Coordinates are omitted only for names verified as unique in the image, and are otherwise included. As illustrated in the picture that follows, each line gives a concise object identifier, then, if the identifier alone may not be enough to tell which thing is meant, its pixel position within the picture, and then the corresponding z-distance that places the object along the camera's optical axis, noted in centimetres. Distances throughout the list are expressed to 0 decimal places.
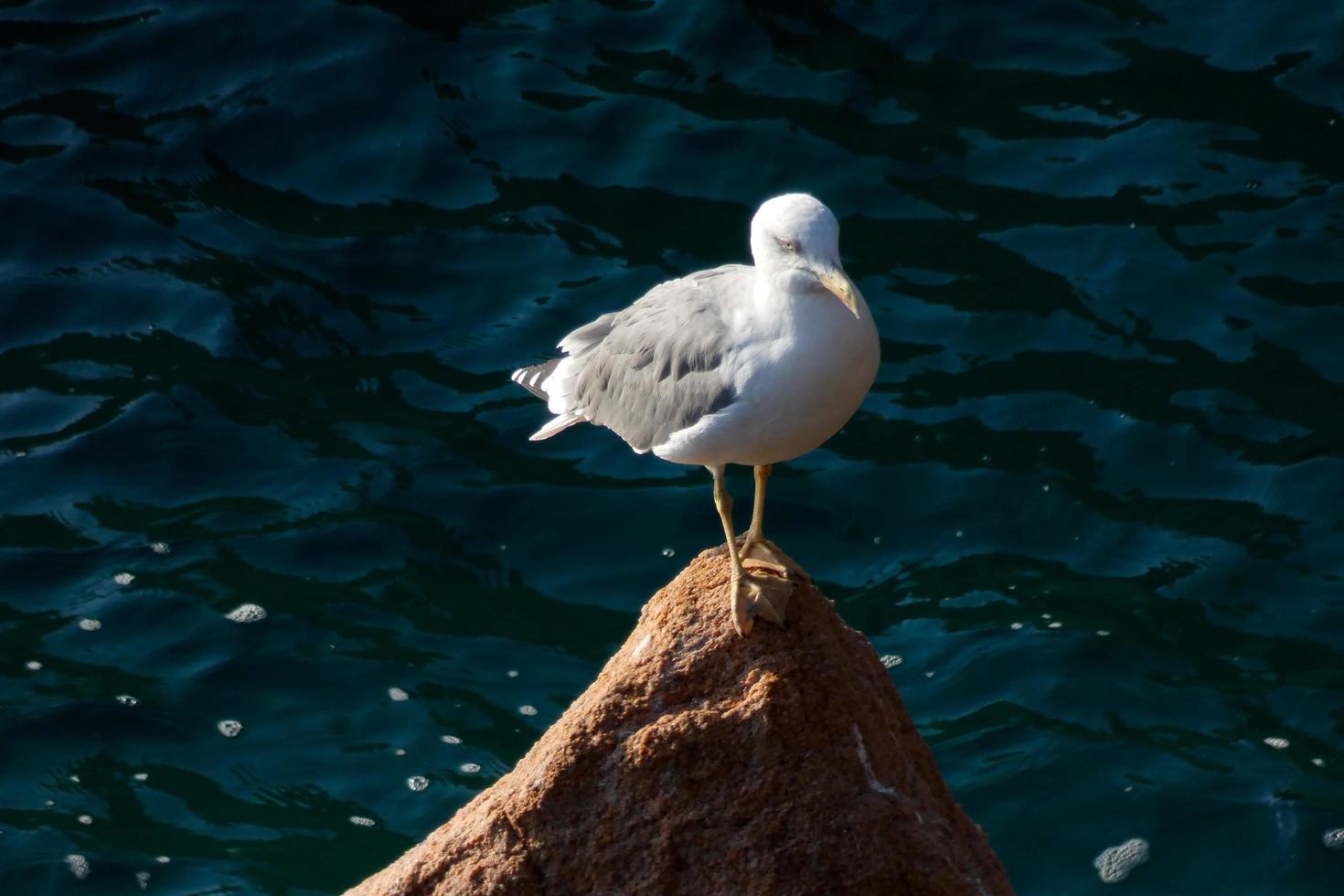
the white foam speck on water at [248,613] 1914
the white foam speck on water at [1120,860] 1686
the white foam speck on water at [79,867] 1714
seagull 977
